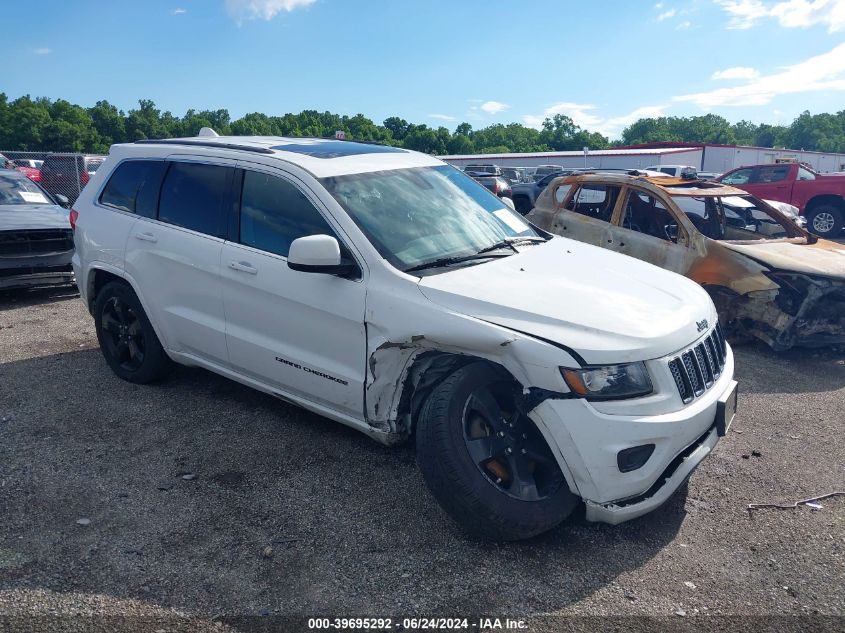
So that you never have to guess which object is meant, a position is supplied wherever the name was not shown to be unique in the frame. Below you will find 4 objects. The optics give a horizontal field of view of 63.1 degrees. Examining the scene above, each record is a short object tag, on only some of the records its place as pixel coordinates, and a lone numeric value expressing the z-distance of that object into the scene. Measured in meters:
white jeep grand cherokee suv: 3.09
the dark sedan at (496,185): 18.35
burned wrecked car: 6.50
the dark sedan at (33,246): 8.02
